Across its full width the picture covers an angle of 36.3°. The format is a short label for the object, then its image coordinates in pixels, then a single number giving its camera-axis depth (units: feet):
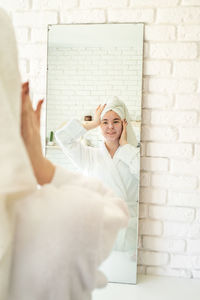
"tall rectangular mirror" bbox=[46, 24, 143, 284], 5.15
